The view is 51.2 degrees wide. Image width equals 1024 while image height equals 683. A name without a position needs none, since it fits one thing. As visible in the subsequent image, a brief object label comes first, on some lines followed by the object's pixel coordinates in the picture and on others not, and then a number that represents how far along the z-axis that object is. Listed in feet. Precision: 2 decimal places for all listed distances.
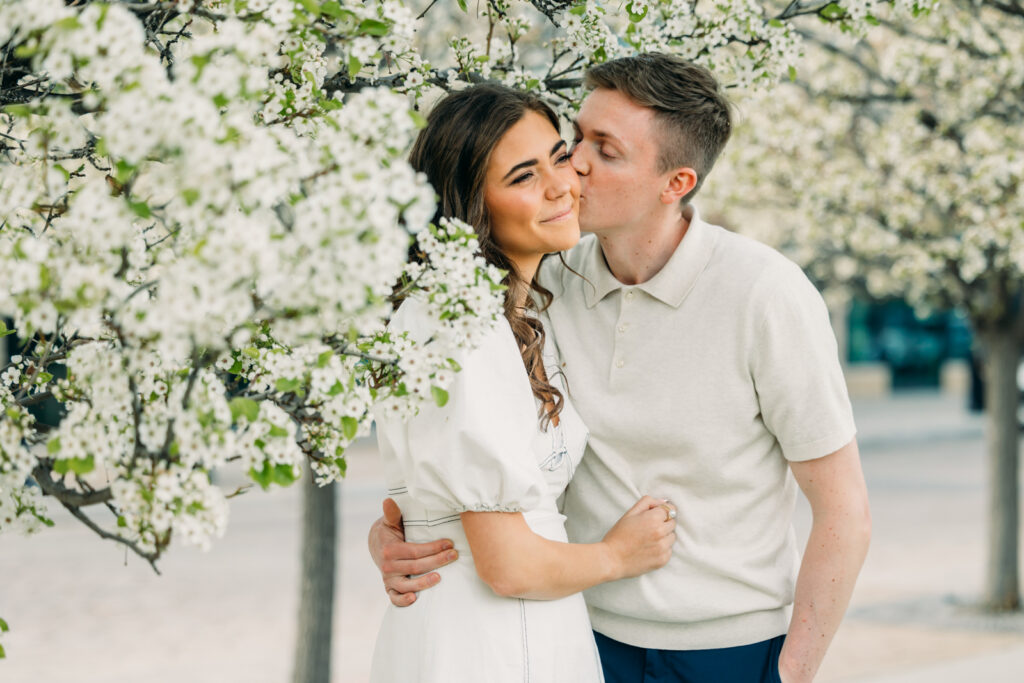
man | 8.45
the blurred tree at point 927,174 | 19.40
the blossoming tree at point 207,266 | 4.50
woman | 7.36
